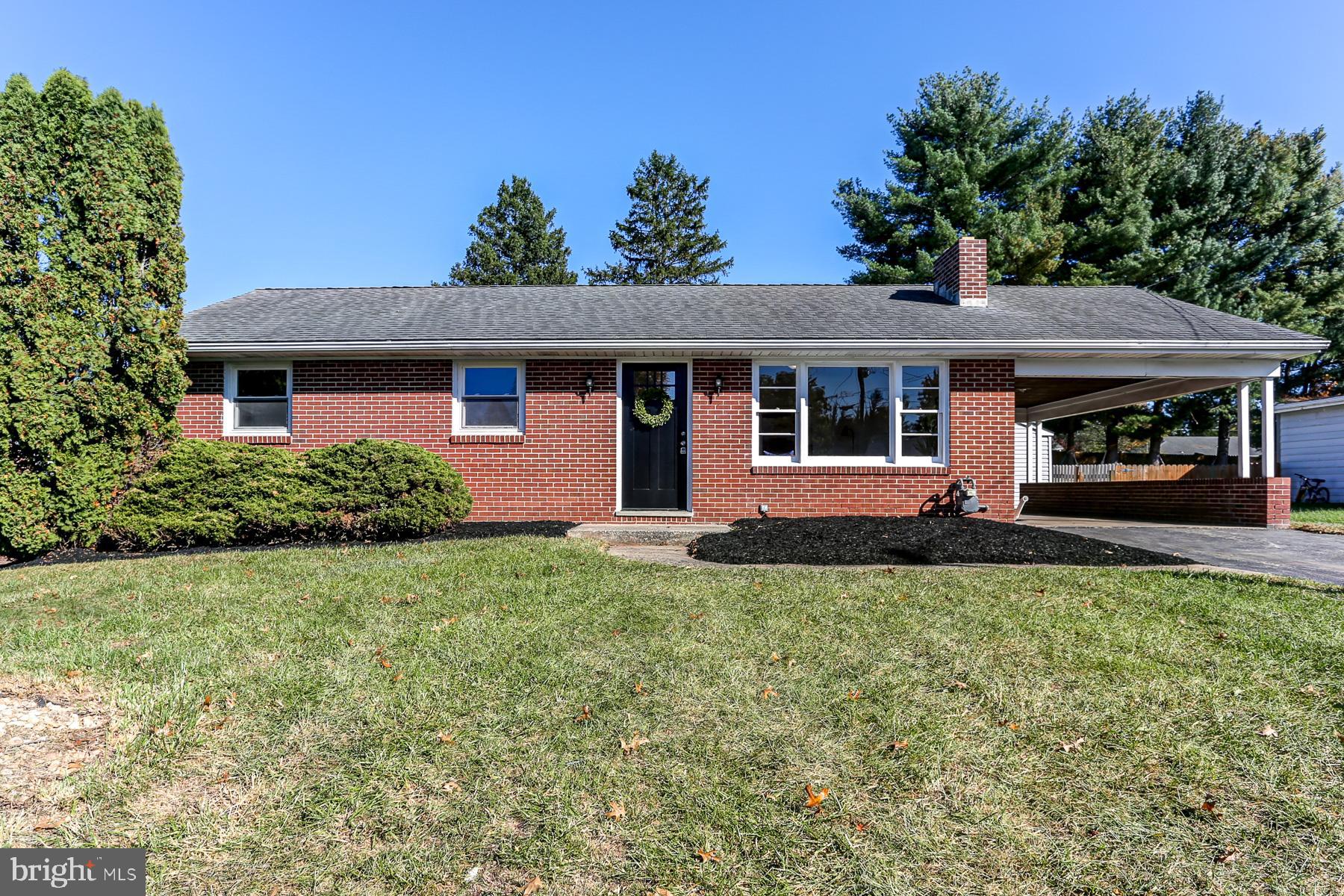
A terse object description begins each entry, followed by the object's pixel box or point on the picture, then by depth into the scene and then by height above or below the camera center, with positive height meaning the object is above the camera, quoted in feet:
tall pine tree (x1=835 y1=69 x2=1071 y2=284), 74.79 +33.88
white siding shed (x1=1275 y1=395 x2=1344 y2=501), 60.03 +1.85
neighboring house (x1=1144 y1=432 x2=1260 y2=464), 145.19 +3.09
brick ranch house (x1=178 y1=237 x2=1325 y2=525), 32.40 +2.73
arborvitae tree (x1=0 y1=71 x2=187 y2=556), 23.43 +5.73
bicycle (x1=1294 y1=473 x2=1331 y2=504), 60.39 -3.16
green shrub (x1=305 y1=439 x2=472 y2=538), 26.89 -1.50
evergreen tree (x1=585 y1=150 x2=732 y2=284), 117.29 +40.94
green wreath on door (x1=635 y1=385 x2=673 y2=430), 33.22 +2.56
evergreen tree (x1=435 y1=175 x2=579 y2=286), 118.62 +39.55
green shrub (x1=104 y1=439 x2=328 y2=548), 25.46 -1.92
